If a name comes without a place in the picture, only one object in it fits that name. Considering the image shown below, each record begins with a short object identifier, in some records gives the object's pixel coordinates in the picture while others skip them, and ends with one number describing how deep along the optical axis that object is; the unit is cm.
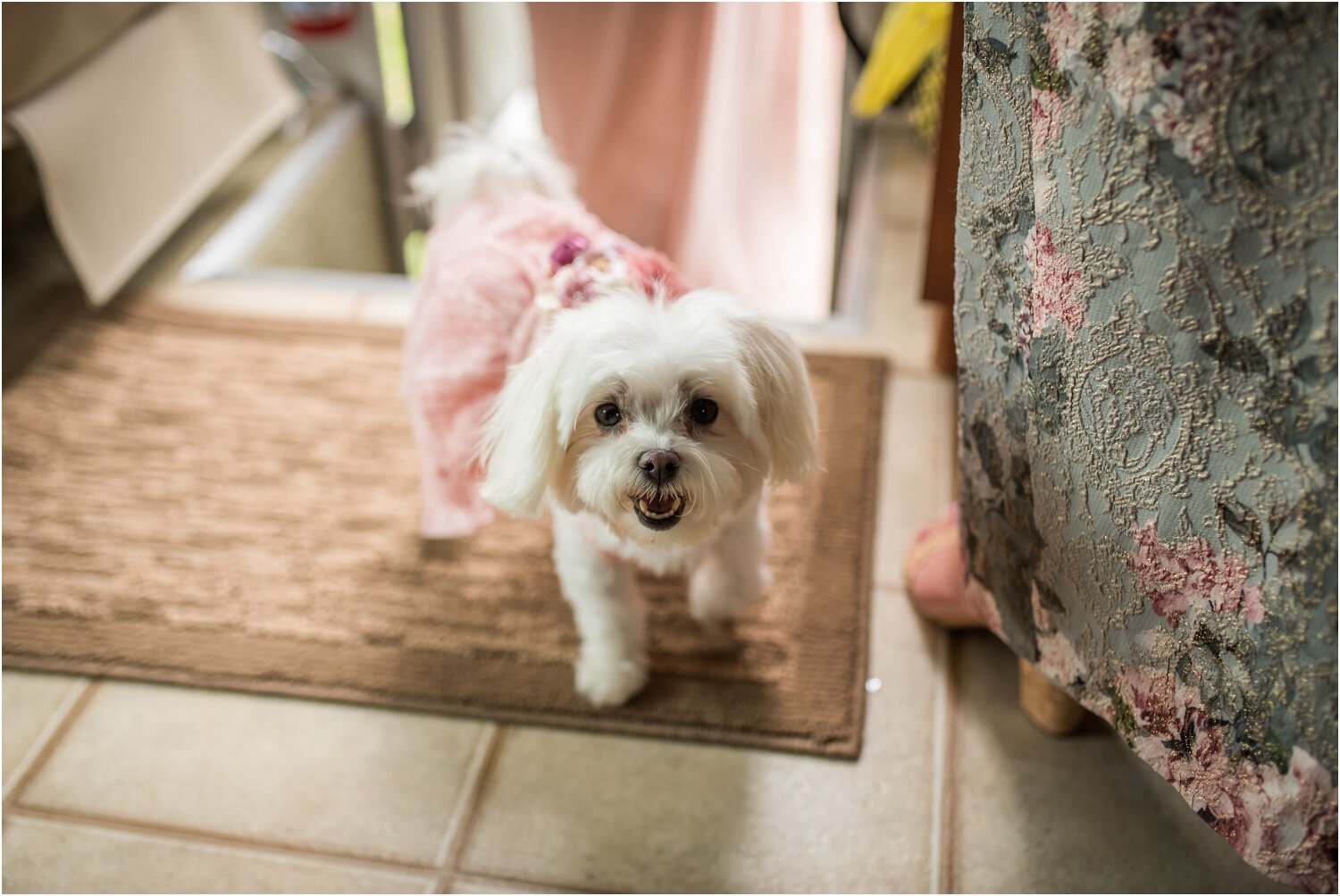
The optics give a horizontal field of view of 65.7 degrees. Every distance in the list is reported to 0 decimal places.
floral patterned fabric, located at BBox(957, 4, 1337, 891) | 69
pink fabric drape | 199
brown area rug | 141
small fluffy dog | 103
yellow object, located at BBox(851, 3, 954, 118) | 186
